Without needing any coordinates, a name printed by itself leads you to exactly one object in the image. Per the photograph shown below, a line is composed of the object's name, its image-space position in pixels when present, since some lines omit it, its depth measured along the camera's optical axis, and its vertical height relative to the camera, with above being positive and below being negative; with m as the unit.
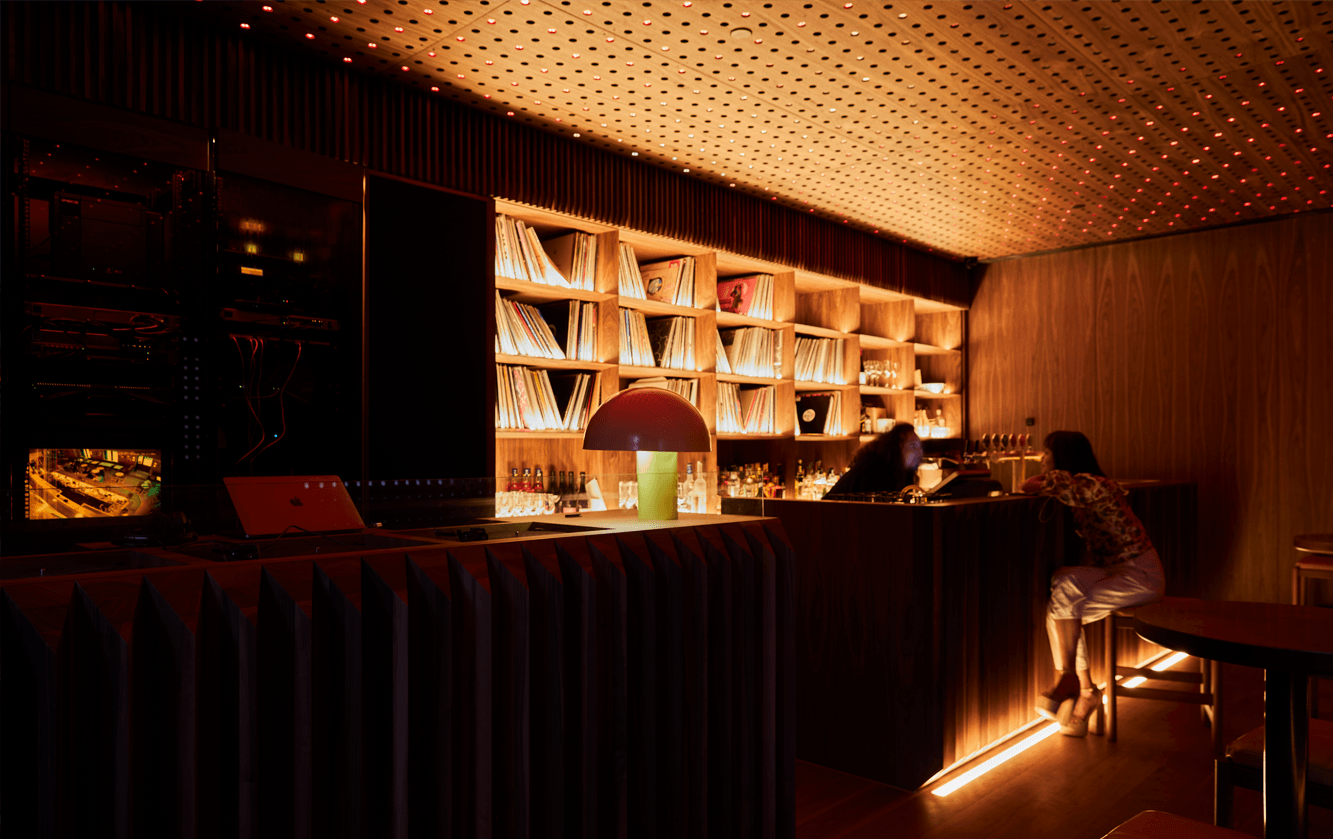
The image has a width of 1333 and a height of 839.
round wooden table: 1.70 -0.57
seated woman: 3.46 -0.69
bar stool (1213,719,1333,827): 1.79 -0.79
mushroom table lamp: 2.20 -0.05
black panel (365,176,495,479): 3.18 +0.33
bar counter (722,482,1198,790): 2.97 -0.81
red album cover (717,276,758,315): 5.02 +0.74
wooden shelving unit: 4.08 +0.50
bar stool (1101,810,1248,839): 1.42 -0.72
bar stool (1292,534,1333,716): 4.08 -0.74
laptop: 1.75 -0.20
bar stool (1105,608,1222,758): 3.38 -1.13
